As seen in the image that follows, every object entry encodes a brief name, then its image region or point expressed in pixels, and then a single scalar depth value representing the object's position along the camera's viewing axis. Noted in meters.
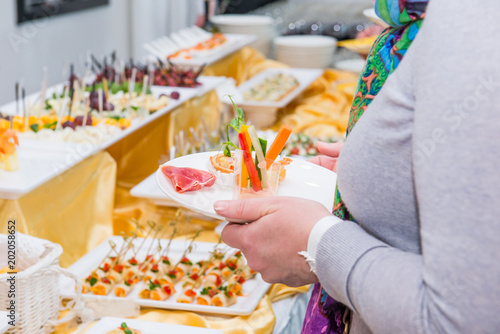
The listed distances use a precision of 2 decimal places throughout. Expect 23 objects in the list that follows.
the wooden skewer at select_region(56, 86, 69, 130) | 2.08
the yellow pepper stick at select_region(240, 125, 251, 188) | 1.00
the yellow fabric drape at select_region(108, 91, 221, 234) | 2.48
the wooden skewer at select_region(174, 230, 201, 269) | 1.72
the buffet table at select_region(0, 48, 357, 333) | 1.53
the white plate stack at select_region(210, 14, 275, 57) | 4.33
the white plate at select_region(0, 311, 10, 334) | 1.06
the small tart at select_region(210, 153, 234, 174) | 1.08
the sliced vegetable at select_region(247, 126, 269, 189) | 1.01
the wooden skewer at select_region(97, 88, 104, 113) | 2.30
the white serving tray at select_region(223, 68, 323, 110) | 3.19
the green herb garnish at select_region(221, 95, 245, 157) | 1.04
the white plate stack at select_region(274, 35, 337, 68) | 4.23
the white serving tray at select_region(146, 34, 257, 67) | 3.32
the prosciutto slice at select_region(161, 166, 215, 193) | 1.01
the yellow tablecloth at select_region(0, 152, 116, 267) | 1.63
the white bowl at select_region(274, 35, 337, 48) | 4.24
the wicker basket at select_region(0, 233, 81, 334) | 1.22
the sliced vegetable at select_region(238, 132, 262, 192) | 1.00
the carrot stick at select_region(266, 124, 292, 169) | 1.05
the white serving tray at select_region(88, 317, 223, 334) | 1.33
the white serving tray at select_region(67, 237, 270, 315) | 1.50
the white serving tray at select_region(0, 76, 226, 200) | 1.53
